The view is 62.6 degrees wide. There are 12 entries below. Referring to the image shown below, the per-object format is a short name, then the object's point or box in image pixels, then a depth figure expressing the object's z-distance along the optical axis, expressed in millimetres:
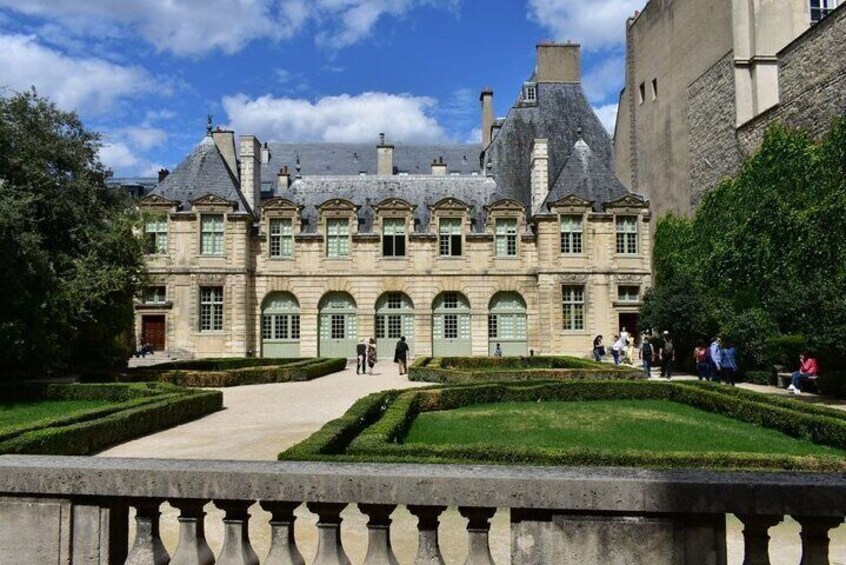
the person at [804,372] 19875
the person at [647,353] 25797
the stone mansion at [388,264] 37500
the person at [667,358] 25453
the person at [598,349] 32653
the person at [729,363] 22234
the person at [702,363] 24077
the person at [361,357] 28766
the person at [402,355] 27703
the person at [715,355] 22859
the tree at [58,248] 18641
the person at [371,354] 29070
